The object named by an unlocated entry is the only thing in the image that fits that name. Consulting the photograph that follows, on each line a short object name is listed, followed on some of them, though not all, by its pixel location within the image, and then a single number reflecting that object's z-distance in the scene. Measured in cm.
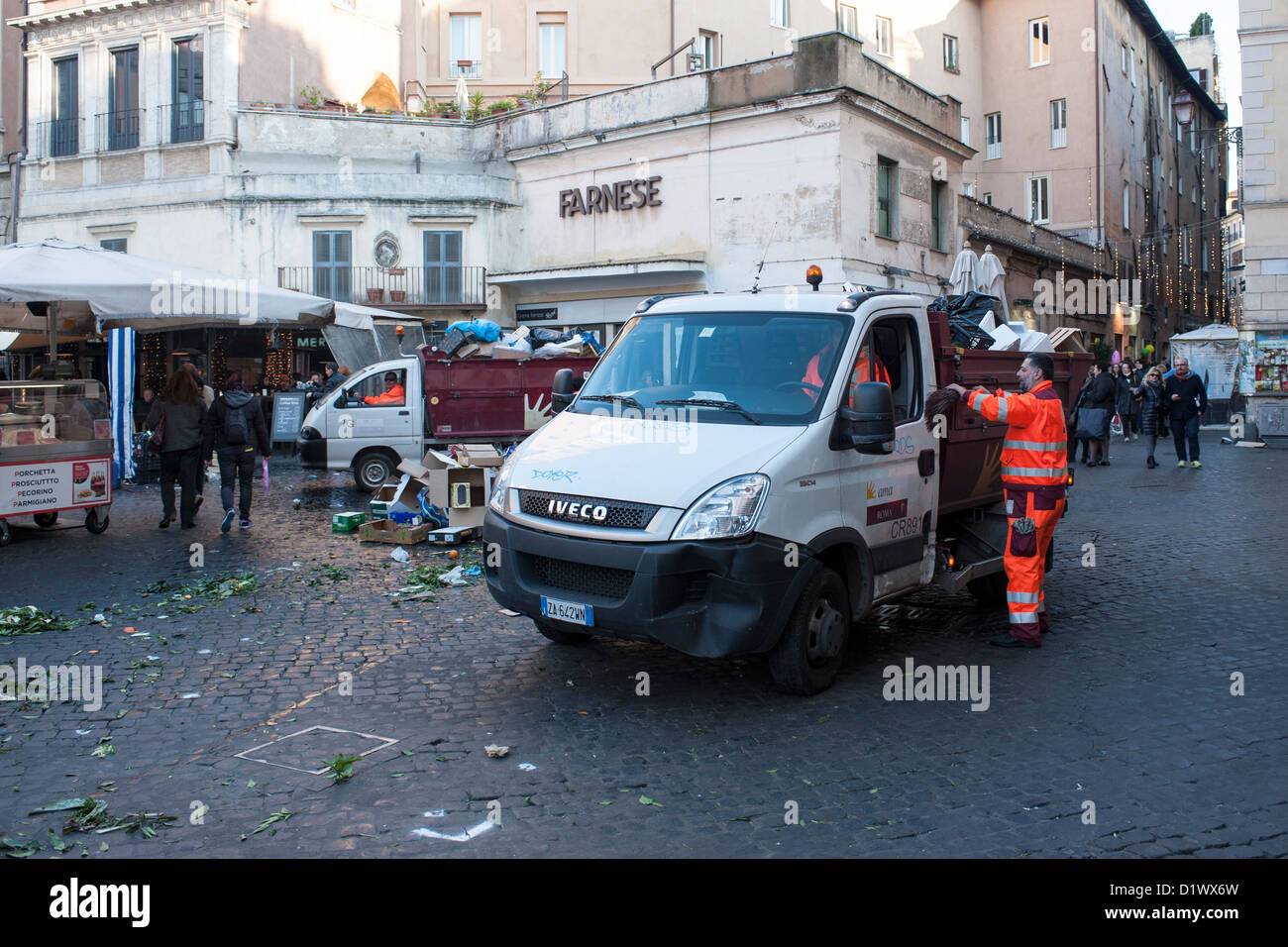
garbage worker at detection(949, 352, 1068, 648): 678
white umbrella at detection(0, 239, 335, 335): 1136
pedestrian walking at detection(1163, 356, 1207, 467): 1838
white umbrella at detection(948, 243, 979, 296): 1850
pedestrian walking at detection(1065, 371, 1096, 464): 1927
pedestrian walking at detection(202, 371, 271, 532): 1202
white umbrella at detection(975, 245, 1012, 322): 1827
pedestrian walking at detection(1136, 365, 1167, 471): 1922
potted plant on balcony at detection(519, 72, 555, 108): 3111
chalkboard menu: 2117
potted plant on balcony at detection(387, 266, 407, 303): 2761
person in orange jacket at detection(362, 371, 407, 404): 1631
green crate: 1205
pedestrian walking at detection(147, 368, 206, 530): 1205
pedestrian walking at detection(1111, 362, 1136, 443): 2678
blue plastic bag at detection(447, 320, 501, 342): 1678
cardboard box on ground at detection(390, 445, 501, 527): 1148
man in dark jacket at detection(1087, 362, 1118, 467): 1909
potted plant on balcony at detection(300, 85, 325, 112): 2895
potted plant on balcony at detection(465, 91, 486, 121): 3023
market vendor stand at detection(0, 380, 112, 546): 1088
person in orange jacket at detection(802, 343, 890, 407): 593
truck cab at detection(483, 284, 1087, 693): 525
